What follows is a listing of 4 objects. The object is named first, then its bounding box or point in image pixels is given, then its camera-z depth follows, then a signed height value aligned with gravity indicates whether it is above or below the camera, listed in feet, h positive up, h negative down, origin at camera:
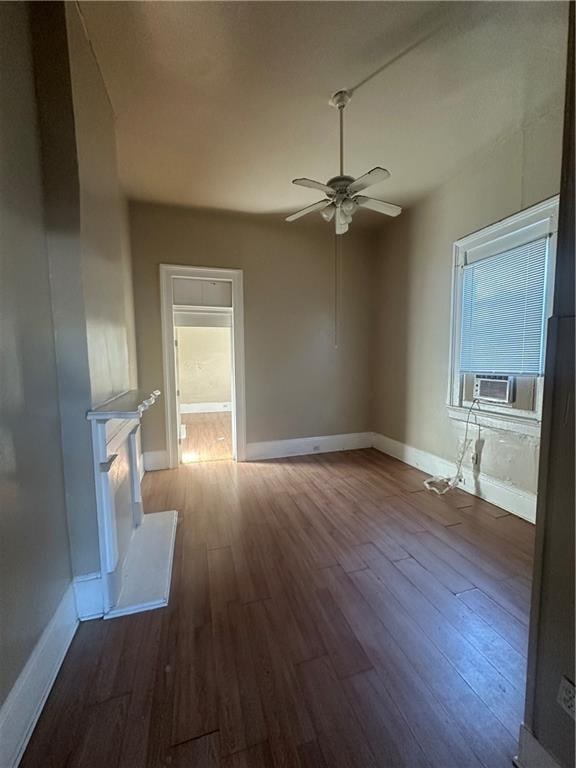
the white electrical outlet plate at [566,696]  2.85 -3.15
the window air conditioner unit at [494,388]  8.74 -0.96
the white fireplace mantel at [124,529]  5.28 -3.42
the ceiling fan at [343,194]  6.63 +3.77
